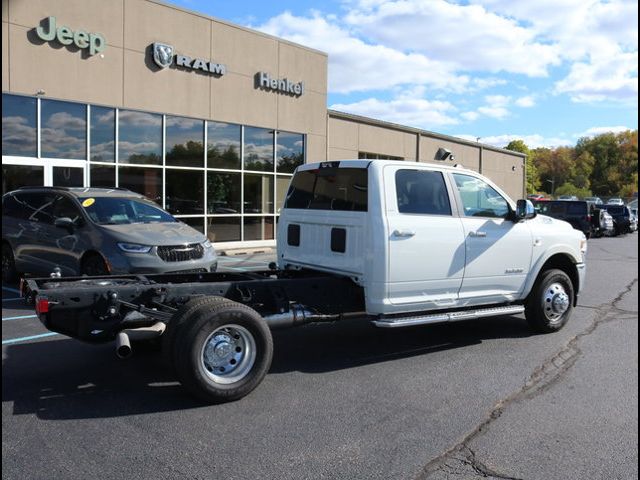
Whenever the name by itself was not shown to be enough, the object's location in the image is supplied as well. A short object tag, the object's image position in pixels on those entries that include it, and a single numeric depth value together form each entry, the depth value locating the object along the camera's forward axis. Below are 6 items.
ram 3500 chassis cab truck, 4.93
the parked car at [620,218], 32.53
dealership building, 13.18
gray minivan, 8.64
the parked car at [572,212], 27.48
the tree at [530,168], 103.00
